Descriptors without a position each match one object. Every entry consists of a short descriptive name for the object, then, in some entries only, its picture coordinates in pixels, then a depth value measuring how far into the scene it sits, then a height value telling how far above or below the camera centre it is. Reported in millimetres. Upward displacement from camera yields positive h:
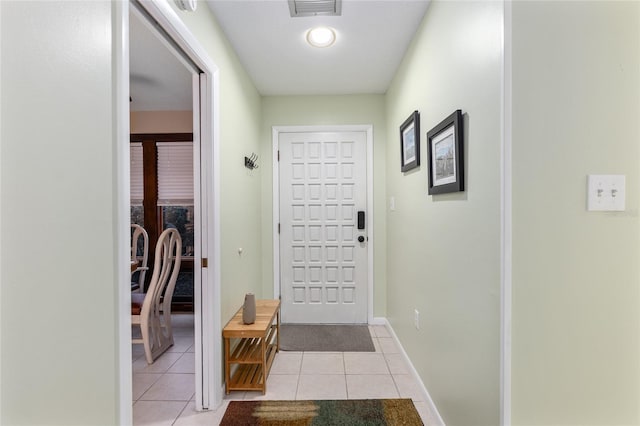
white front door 3512 -165
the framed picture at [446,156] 1534 +290
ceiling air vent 1918 +1224
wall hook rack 2785 +448
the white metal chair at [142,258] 3463 -488
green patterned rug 1891 -1213
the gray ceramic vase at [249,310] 2232 -674
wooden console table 2141 -993
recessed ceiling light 2254 +1245
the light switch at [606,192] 1136 +64
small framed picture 2247 +512
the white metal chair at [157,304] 2678 -781
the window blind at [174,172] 3963 +487
